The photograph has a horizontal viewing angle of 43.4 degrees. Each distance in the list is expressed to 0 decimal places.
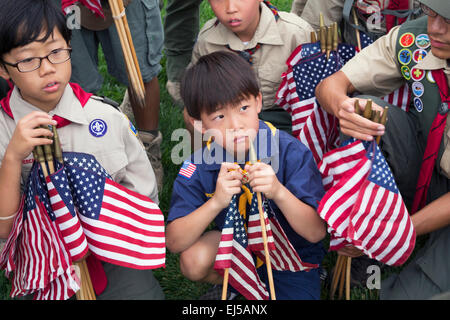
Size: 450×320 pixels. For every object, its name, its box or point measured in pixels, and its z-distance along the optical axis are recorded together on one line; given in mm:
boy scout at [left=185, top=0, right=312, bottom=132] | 3529
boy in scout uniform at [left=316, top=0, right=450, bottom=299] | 2590
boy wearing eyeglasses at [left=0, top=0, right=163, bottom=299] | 2299
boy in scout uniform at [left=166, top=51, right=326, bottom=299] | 2477
